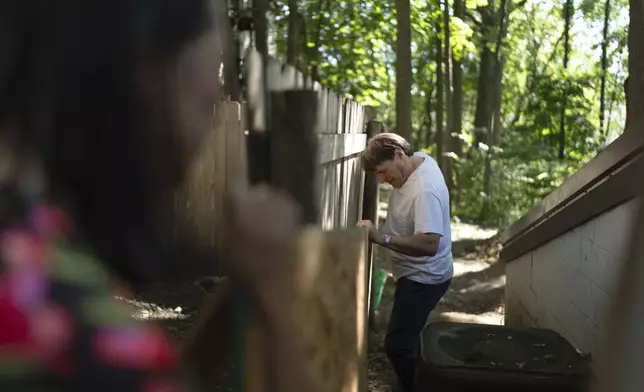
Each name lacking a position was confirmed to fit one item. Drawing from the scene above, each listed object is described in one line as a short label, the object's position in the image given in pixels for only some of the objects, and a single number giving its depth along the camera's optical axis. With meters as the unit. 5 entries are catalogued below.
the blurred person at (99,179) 0.82
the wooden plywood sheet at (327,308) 0.97
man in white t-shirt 3.99
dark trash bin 3.48
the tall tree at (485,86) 16.78
